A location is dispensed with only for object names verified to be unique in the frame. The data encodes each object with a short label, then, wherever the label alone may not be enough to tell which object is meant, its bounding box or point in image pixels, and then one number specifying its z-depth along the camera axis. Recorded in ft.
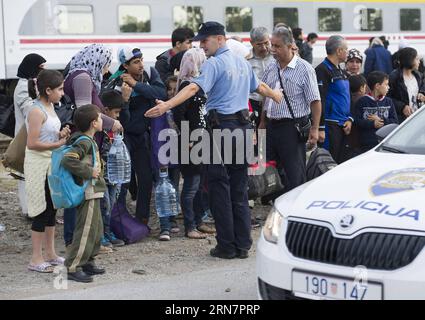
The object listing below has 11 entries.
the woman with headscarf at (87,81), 22.29
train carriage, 53.11
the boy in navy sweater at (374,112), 27.78
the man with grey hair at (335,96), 27.81
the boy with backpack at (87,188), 20.06
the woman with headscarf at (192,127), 24.25
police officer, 22.11
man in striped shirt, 24.82
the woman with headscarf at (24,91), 24.68
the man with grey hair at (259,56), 28.84
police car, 13.71
